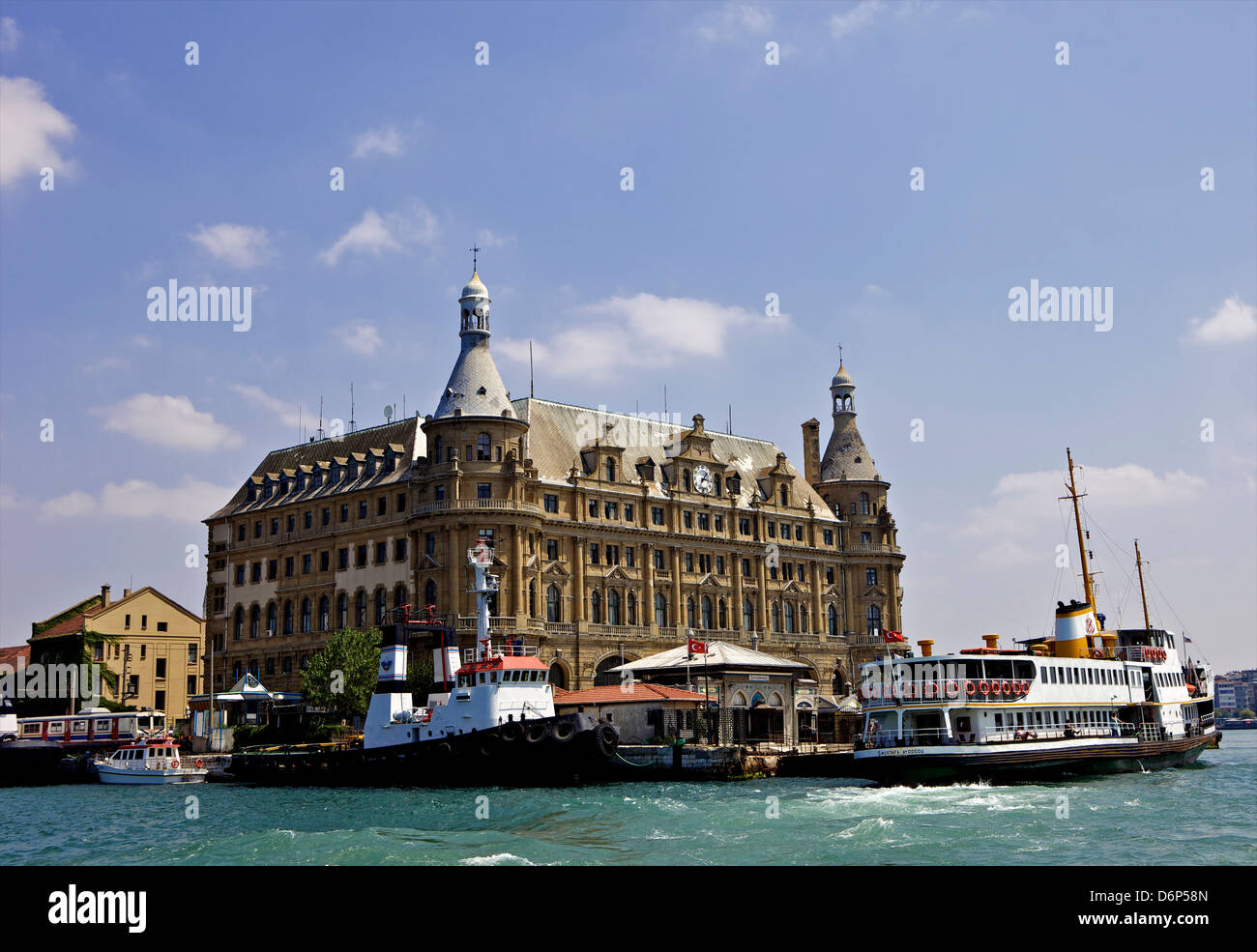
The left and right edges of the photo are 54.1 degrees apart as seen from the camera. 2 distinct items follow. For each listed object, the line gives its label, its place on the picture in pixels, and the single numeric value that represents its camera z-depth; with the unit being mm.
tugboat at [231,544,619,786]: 58062
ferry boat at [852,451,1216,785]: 56438
